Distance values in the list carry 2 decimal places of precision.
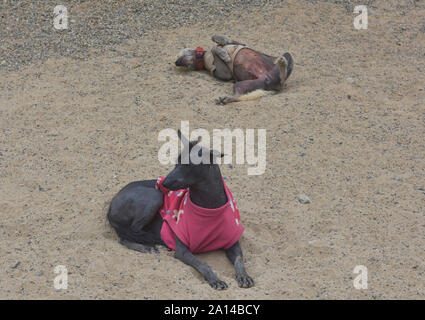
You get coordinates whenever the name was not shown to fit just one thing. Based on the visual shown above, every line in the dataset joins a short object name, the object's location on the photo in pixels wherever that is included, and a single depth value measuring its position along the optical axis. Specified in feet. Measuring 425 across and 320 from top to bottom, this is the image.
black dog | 24.07
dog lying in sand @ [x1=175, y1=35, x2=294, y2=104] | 41.32
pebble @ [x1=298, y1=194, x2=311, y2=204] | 29.69
